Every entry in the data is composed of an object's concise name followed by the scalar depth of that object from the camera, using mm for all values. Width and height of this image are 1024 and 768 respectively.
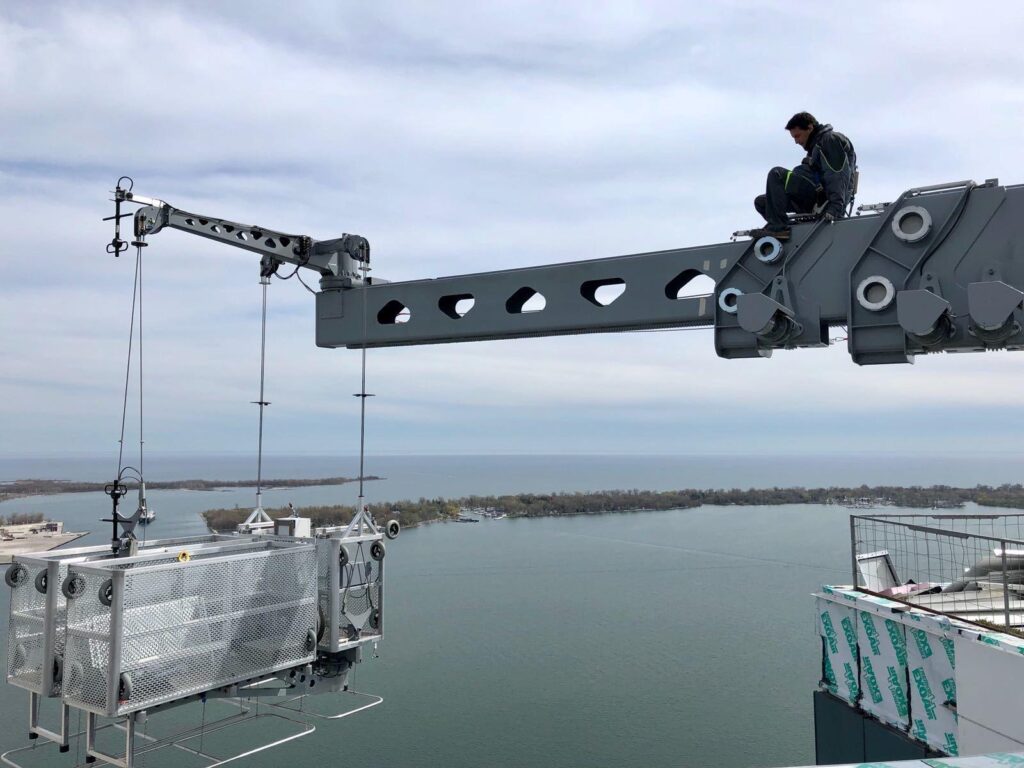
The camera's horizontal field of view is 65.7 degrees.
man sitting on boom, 4016
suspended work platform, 4691
